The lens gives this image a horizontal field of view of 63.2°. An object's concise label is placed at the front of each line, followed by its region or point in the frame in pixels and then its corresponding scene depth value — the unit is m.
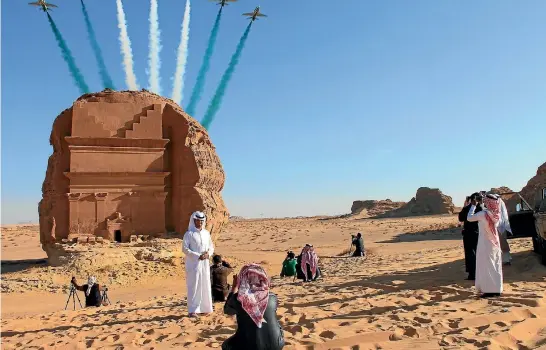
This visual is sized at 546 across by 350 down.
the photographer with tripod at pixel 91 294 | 9.69
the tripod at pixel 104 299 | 10.30
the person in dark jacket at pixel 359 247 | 18.88
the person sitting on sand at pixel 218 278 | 8.36
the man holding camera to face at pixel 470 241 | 8.02
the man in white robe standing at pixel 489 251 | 6.25
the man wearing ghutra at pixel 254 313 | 3.53
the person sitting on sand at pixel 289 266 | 12.94
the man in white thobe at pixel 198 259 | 7.11
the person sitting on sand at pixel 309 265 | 11.12
